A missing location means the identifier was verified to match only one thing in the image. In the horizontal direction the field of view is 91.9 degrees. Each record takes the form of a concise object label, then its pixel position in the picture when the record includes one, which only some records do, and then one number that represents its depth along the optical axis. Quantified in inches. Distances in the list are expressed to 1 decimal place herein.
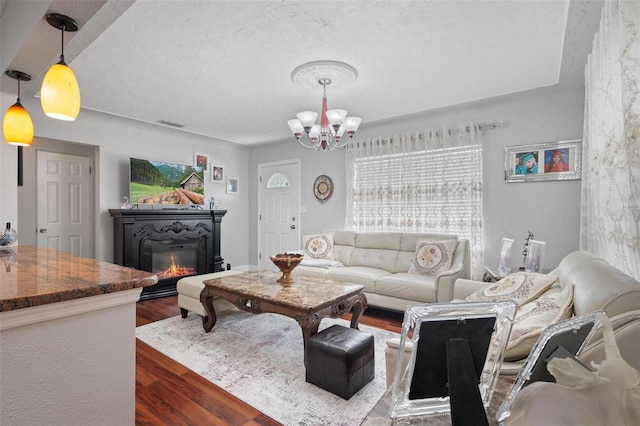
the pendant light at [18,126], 78.9
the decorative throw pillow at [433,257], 139.0
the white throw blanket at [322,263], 161.5
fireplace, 164.4
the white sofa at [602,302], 35.8
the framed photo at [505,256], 128.6
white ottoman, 123.5
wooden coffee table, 89.9
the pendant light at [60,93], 58.2
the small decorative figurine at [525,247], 123.9
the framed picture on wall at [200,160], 209.9
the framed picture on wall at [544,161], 127.7
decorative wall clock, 202.5
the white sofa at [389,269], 125.2
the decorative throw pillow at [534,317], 47.8
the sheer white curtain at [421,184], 149.6
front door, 221.5
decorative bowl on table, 113.1
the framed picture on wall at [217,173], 221.6
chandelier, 106.1
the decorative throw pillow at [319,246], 177.0
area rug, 73.8
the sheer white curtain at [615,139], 44.6
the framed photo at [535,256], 114.3
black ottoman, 76.9
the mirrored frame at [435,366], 25.4
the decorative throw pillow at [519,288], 71.3
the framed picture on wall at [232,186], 232.2
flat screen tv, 173.3
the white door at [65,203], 169.6
